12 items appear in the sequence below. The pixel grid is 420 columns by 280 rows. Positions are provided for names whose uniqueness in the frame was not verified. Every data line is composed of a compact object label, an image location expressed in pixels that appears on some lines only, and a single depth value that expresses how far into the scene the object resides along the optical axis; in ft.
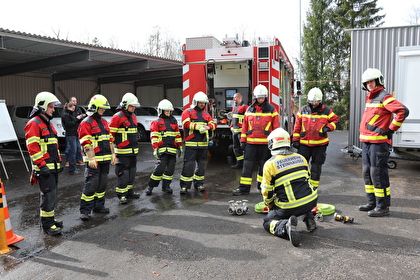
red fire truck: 27.40
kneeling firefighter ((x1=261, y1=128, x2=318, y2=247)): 13.26
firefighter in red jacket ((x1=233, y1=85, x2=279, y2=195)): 20.12
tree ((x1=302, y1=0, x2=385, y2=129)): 87.51
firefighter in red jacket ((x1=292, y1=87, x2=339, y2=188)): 19.01
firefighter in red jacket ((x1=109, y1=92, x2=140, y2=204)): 19.11
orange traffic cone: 13.60
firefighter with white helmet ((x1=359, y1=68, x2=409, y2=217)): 16.10
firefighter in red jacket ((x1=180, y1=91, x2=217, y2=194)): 21.21
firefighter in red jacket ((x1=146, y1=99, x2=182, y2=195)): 20.89
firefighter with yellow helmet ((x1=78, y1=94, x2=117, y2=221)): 16.55
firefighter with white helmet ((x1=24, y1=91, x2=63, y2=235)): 14.11
